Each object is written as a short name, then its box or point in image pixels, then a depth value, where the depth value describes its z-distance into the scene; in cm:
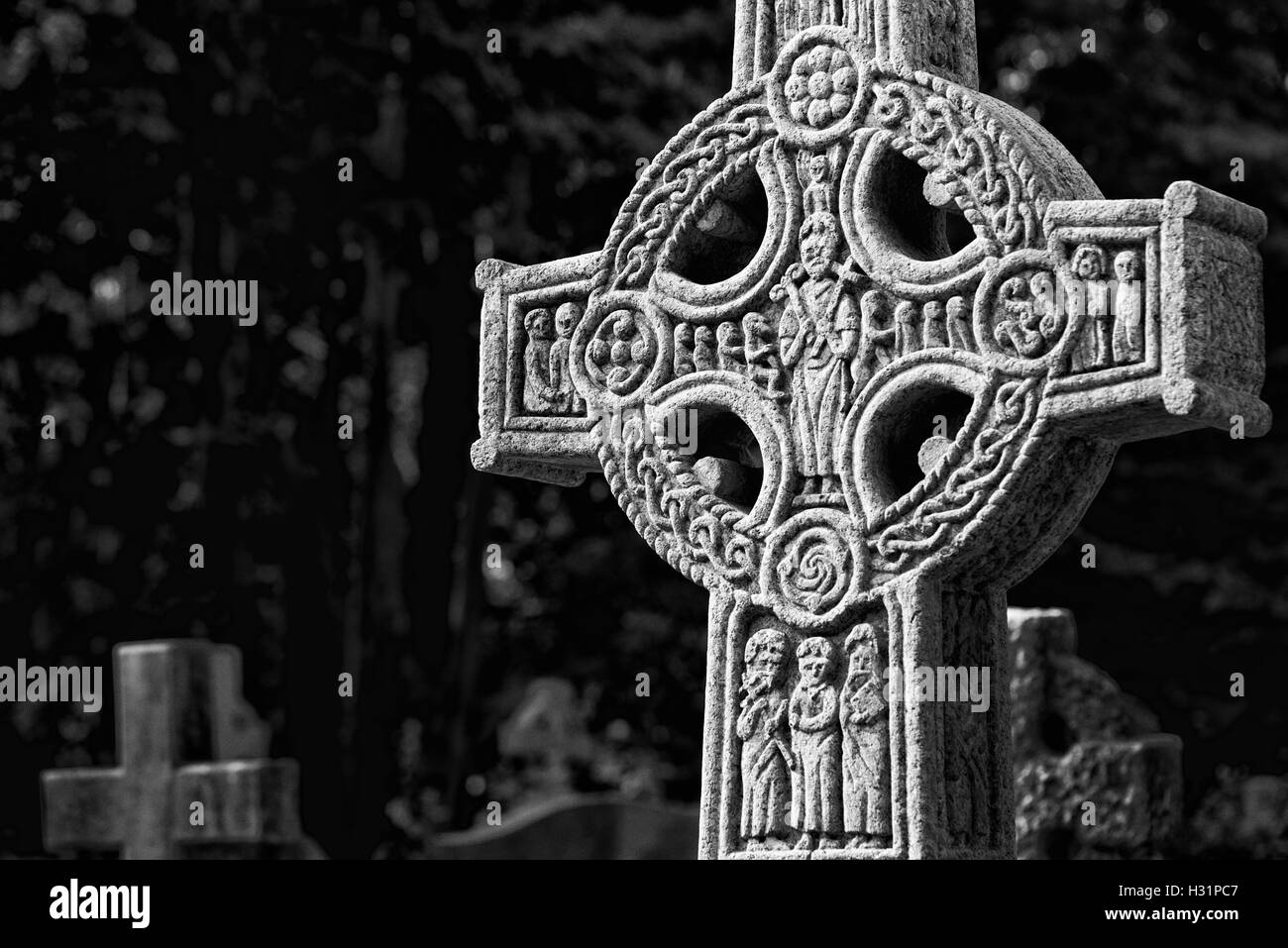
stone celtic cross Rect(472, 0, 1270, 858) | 557
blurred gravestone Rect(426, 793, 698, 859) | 1207
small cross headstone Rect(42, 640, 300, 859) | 938
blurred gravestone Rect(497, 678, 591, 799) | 1384
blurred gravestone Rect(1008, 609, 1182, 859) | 812
